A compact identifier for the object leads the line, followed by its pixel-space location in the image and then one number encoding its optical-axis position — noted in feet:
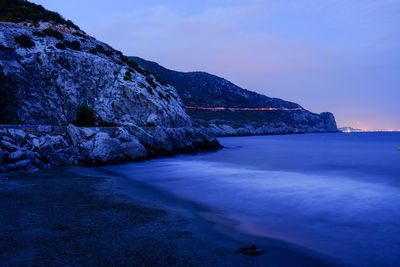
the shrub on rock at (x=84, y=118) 82.53
